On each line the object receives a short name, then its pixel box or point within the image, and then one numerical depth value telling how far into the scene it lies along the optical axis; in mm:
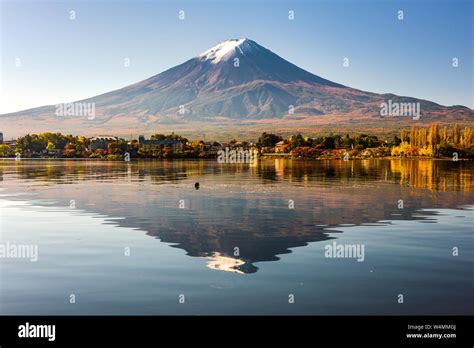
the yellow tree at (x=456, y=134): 173125
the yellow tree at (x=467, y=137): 163750
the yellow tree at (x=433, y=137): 167975
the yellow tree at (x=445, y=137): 168900
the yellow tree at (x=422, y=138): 170125
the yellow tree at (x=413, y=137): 173125
